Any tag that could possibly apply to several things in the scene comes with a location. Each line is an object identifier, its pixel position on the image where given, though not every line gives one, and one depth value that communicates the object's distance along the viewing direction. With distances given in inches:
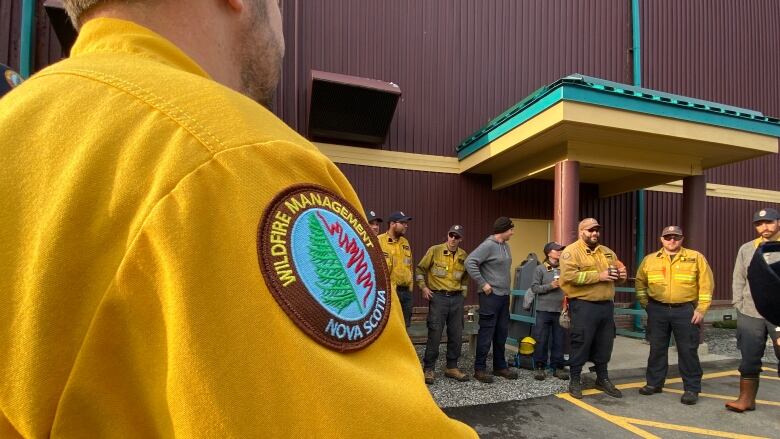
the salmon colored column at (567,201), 258.1
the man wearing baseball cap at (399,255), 243.0
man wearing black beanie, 227.1
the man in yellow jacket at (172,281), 16.3
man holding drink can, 203.5
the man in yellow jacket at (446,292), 224.7
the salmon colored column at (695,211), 309.7
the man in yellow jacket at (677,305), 202.7
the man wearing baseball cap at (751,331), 185.0
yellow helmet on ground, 241.6
